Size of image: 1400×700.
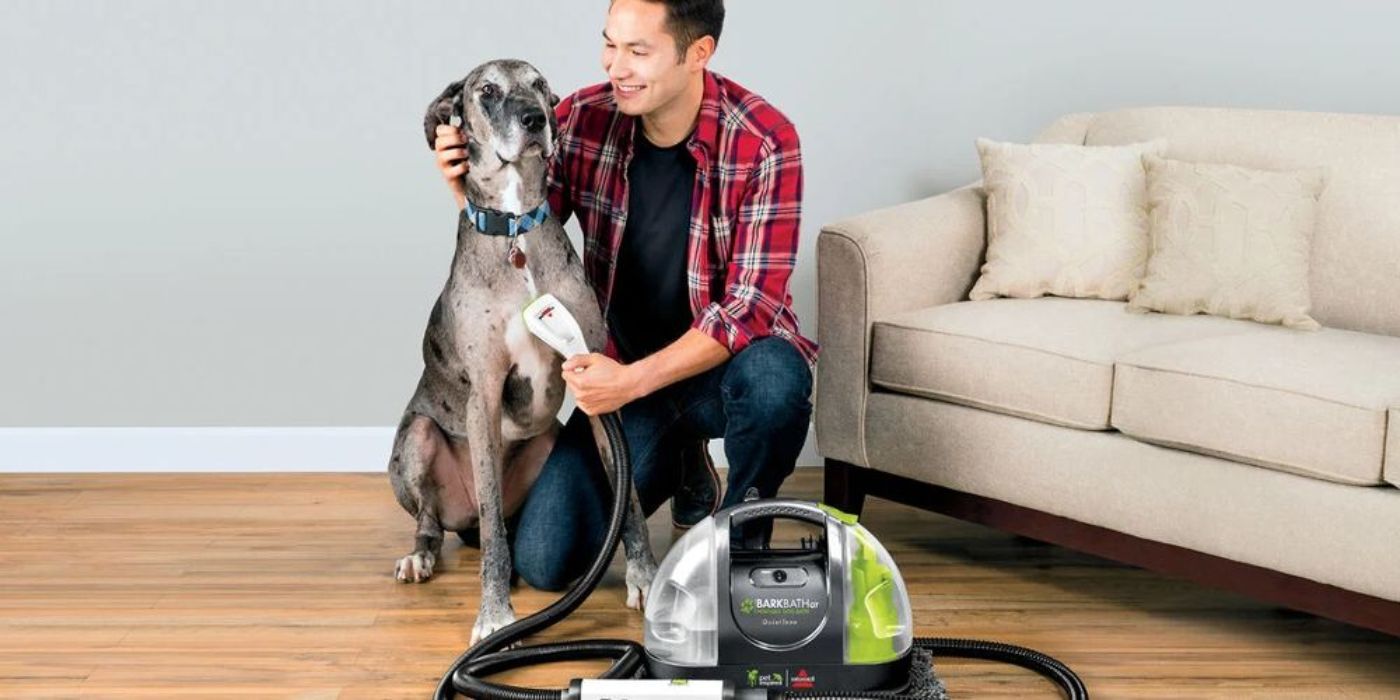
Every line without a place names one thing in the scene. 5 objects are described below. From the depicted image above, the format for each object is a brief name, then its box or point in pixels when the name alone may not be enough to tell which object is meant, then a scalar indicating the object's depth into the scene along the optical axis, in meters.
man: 2.56
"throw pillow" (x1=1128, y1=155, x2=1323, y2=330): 2.82
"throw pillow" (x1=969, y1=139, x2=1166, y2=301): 3.02
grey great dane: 2.48
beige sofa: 2.35
